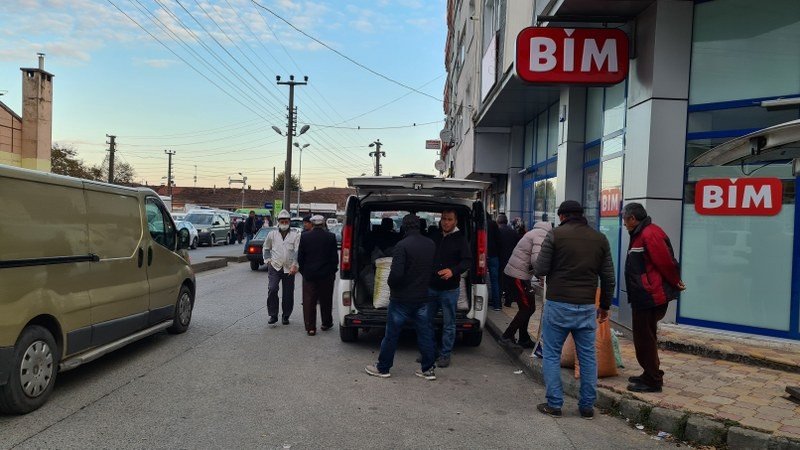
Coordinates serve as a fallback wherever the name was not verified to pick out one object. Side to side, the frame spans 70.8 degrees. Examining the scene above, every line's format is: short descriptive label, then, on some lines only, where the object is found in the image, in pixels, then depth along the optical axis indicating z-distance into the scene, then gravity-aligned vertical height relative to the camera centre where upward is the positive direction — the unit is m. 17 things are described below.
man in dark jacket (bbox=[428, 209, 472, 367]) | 6.37 -0.68
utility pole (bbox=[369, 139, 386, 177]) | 72.96 +6.89
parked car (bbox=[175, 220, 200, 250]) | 26.86 -1.68
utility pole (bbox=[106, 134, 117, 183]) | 52.59 +4.82
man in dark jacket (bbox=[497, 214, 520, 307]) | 10.39 -0.59
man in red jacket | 5.19 -0.63
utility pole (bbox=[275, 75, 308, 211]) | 35.31 +4.07
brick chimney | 27.17 +3.74
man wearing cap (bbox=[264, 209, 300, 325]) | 8.66 -0.89
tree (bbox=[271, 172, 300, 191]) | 109.51 +3.94
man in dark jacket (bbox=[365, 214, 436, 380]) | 5.96 -0.93
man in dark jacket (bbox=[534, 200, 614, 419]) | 4.91 -0.68
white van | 7.10 -0.26
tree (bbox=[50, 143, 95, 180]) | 51.78 +3.13
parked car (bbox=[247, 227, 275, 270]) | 17.27 -1.52
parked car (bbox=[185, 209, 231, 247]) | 29.98 -1.34
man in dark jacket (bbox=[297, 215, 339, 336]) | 8.18 -0.88
